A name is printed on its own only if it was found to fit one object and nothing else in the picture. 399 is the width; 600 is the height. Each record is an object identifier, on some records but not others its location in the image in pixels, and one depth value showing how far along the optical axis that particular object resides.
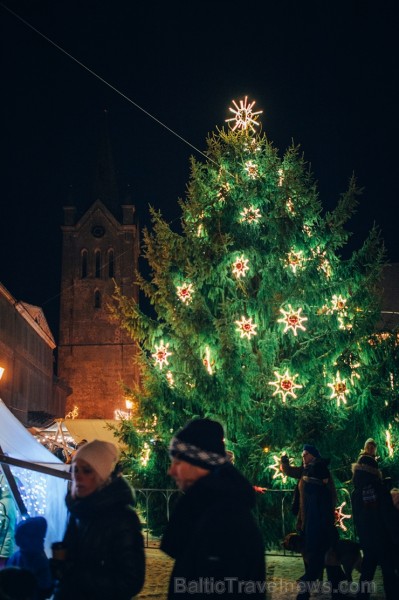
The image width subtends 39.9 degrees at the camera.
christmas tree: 10.29
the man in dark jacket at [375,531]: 5.68
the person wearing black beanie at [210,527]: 2.30
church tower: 58.38
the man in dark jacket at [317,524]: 5.87
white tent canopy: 6.36
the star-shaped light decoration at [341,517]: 9.60
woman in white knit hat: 2.84
